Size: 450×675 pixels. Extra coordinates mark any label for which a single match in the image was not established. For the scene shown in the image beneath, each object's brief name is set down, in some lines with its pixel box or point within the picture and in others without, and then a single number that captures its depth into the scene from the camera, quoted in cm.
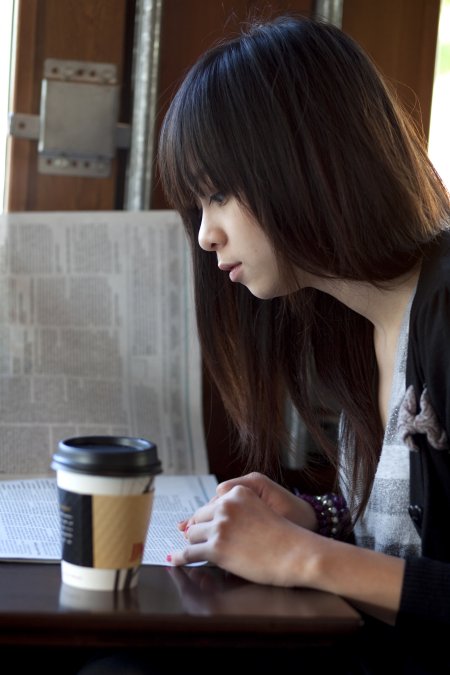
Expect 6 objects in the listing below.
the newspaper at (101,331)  204
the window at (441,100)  226
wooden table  128
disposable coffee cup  133
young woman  142
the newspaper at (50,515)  149
